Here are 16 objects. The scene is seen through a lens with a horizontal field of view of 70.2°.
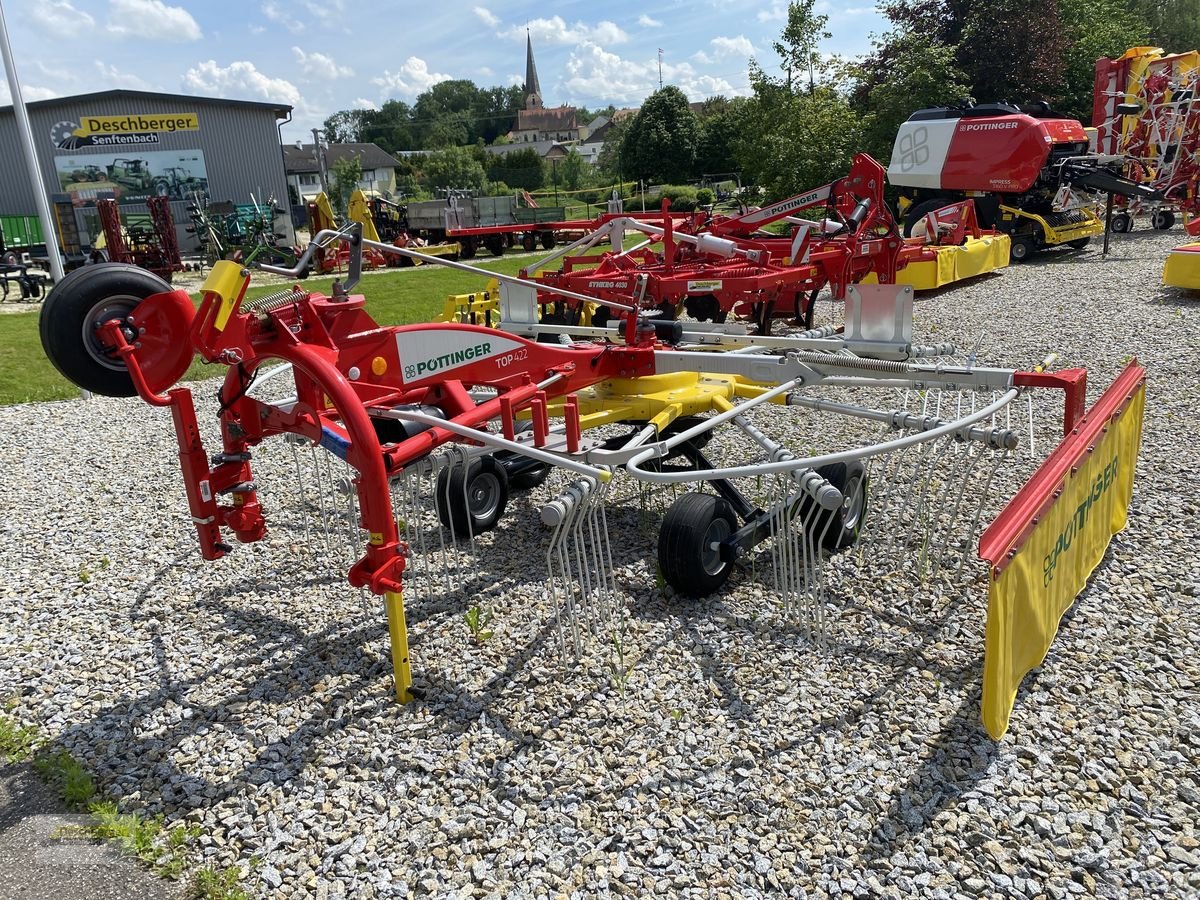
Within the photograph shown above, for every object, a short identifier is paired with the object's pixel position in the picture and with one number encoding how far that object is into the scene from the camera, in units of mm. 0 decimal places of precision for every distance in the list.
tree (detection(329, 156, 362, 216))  40341
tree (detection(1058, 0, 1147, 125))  26812
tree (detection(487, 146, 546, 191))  55031
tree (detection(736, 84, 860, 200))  22406
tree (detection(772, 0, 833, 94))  23308
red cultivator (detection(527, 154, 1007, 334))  9469
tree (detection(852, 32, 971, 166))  21688
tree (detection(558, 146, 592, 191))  52031
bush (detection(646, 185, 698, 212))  35122
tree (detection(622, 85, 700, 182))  46719
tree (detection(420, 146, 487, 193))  50438
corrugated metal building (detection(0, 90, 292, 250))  30531
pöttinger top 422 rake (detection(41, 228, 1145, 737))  3062
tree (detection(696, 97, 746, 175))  45125
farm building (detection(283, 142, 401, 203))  59812
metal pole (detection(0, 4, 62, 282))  7559
